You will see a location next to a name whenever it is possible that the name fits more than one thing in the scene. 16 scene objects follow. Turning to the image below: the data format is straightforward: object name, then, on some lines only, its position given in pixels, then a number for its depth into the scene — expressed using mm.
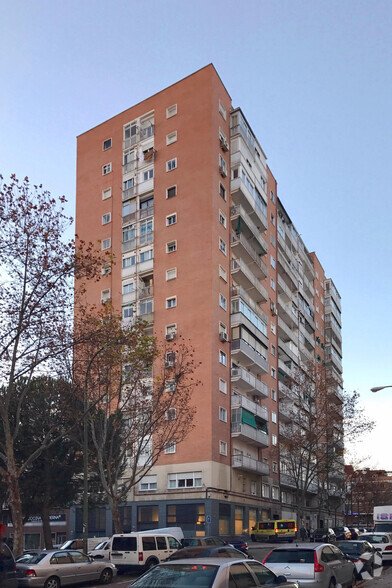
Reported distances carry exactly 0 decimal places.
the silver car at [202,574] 8914
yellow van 44062
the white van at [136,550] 24891
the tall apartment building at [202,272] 45188
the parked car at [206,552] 17922
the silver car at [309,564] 14781
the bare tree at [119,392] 25964
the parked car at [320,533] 51156
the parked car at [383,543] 27844
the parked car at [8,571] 17488
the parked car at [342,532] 51500
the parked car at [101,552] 29547
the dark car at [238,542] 34031
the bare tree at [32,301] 22141
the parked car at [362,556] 19859
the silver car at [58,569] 21031
